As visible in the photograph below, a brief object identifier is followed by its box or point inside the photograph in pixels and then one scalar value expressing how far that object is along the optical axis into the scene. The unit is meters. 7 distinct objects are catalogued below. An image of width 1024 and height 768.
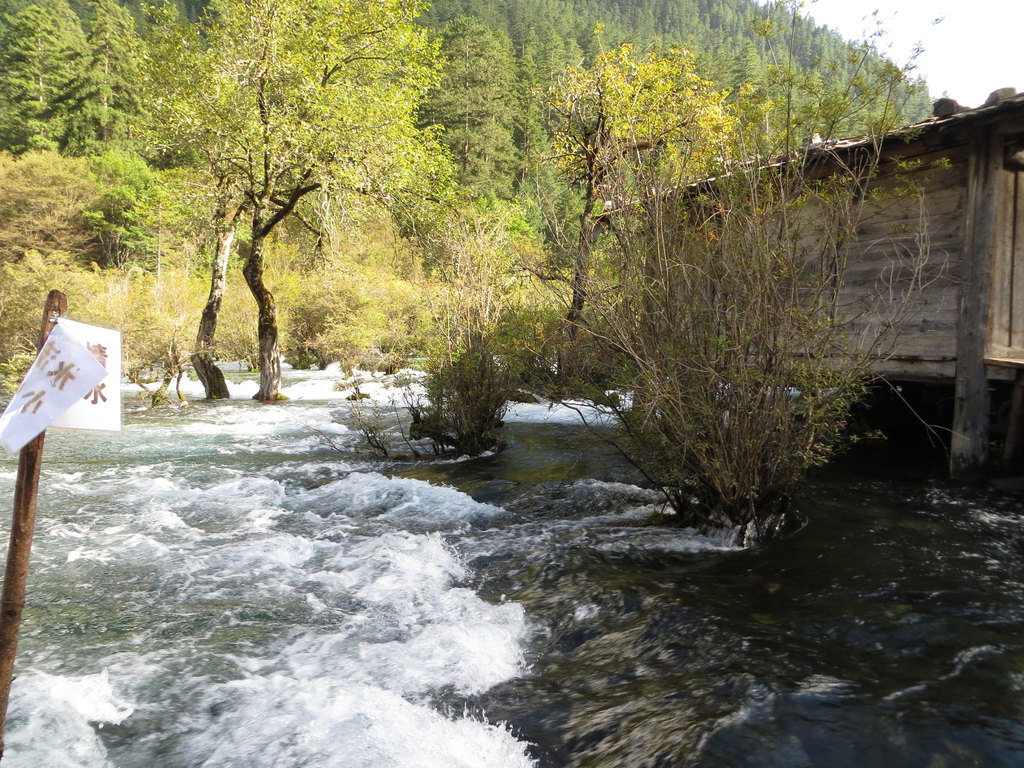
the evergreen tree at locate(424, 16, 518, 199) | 45.28
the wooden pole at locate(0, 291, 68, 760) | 2.40
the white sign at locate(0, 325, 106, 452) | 2.30
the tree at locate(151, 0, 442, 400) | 14.11
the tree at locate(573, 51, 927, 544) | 5.09
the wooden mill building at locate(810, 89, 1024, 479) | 7.21
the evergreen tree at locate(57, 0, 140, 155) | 43.19
